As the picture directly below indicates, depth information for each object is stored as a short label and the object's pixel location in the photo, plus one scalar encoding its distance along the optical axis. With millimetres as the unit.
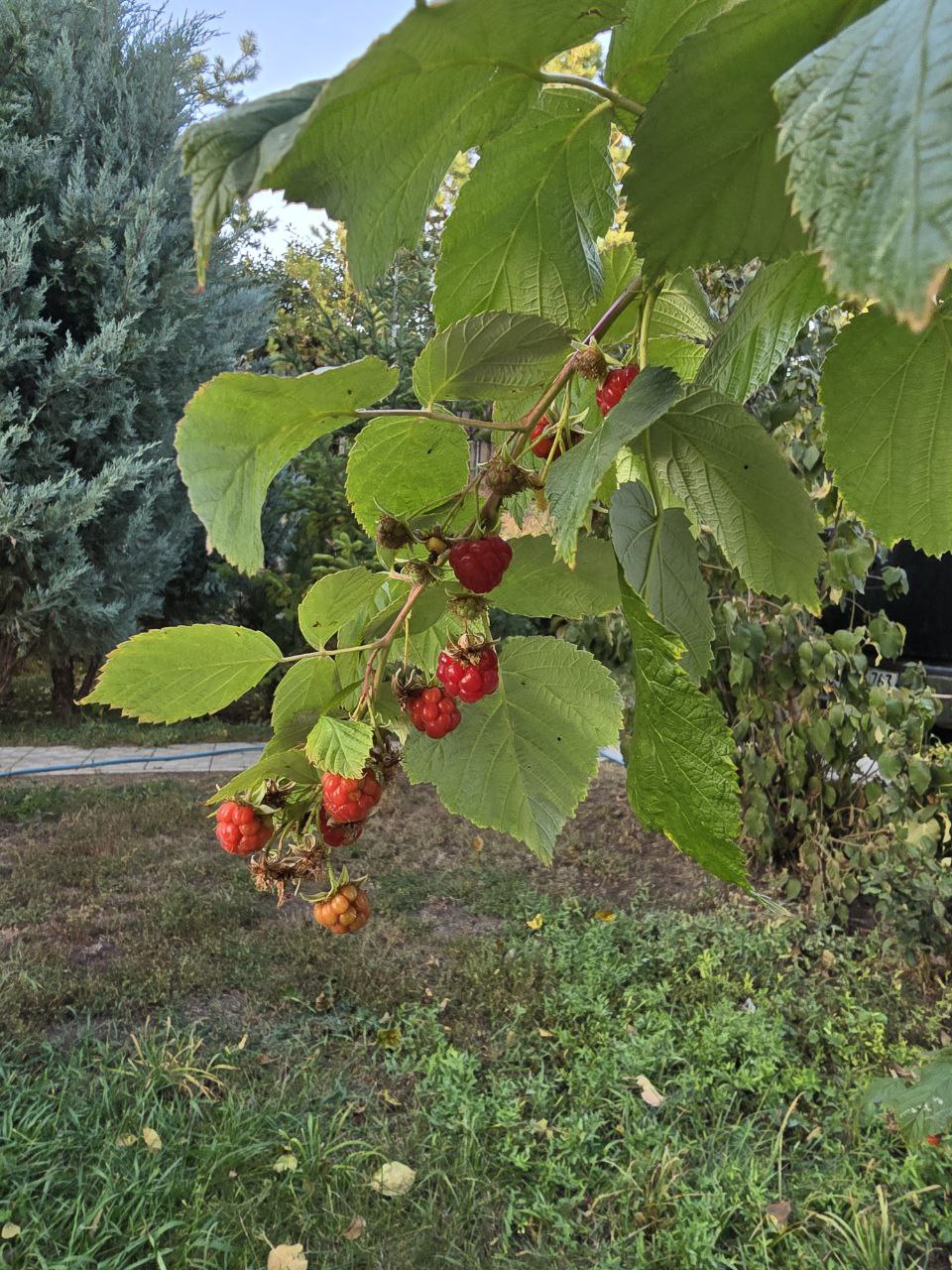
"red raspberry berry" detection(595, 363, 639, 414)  297
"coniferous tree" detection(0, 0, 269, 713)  3943
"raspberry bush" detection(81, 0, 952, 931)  171
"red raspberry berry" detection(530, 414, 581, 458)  312
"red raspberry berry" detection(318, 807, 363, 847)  355
